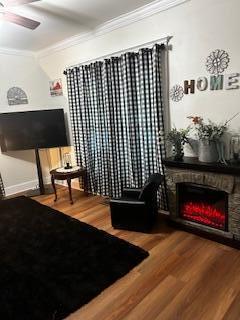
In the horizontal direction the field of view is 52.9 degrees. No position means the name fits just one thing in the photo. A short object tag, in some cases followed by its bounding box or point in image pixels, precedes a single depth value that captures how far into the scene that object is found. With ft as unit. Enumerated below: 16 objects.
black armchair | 9.32
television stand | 14.37
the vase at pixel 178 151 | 9.33
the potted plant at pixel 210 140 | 8.48
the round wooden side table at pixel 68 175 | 12.46
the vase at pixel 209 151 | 8.51
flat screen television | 13.56
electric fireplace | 8.61
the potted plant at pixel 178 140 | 9.33
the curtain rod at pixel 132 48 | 9.46
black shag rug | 6.41
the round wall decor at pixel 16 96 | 14.46
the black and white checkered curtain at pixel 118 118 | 10.07
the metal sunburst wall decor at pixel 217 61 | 8.23
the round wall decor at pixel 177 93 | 9.57
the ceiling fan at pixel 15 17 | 6.79
